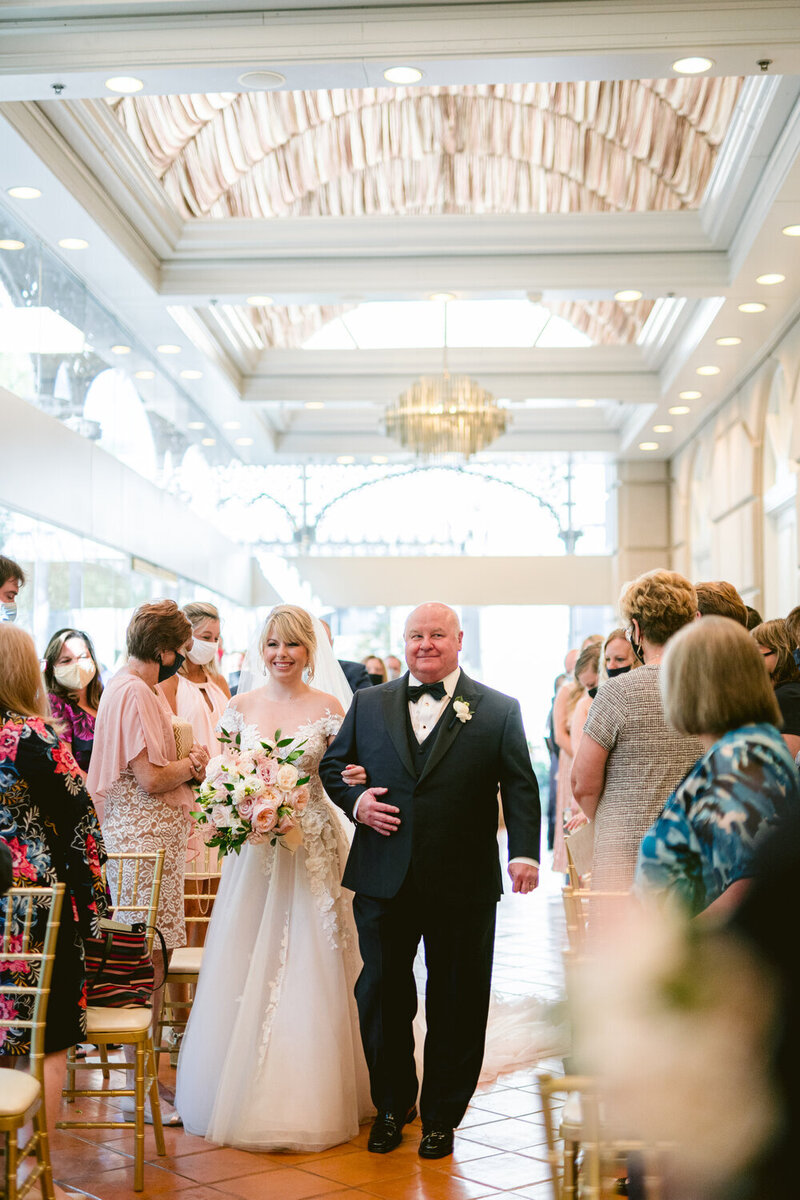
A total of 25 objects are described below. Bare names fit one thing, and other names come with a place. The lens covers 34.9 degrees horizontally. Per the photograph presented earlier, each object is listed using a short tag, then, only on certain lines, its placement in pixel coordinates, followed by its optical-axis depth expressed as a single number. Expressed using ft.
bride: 14.55
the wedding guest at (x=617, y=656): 21.43
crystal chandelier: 37.68
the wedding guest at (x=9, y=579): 18.06
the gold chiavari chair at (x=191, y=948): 16.60
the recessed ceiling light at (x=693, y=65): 20.58
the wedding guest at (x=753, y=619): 17.45
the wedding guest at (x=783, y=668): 14.37
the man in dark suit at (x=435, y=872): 14.32
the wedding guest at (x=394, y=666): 47.03
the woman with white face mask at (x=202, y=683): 20.93
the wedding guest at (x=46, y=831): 11.65
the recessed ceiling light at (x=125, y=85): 20.89
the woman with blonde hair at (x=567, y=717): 26.76
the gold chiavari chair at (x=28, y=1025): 9.95
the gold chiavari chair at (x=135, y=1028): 13.08
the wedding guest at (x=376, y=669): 36.36
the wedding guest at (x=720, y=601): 14.84
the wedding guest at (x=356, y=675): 26.09
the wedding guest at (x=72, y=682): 20.30
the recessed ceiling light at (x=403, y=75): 20.94
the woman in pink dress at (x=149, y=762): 16.05
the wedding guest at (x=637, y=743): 12.50
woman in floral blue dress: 7.34
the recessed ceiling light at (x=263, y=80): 20.94
